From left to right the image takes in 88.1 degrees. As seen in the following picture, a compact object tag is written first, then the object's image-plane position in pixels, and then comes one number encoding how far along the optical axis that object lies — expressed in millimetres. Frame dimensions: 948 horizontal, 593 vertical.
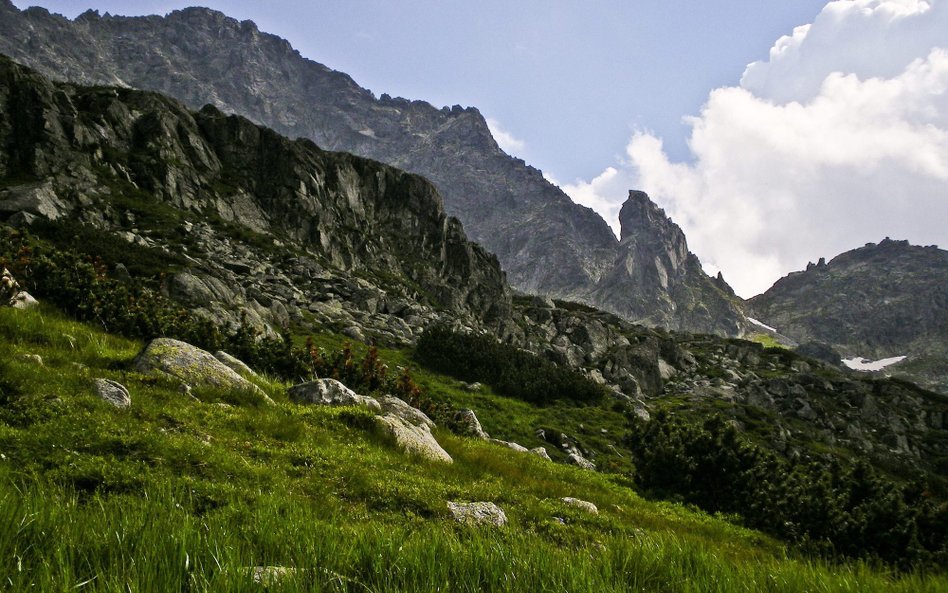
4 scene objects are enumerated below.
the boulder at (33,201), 41031
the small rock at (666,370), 88450
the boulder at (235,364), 14328
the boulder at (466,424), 20172
